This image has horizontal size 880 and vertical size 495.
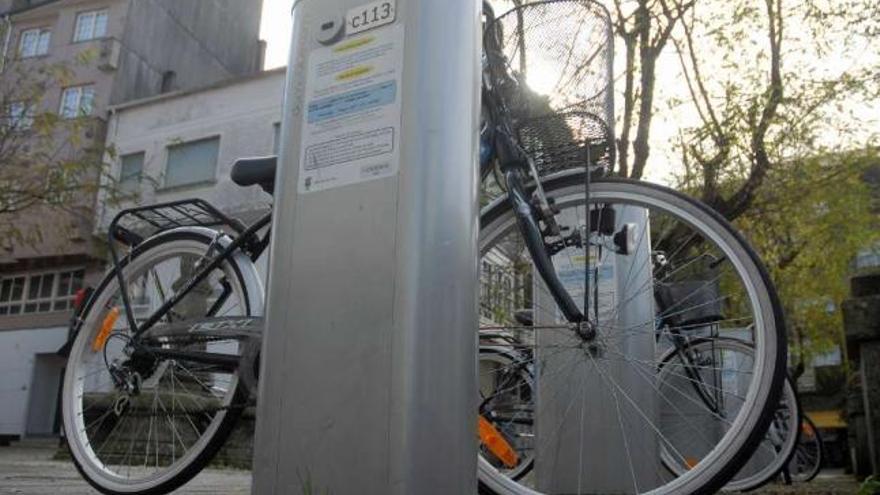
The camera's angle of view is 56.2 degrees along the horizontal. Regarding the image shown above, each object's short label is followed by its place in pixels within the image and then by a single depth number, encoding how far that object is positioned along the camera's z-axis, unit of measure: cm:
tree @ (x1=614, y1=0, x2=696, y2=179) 957
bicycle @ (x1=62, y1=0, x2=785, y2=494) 258
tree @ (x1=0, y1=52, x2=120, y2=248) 1097
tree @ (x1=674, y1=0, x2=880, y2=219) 1033
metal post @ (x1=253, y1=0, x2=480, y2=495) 181
